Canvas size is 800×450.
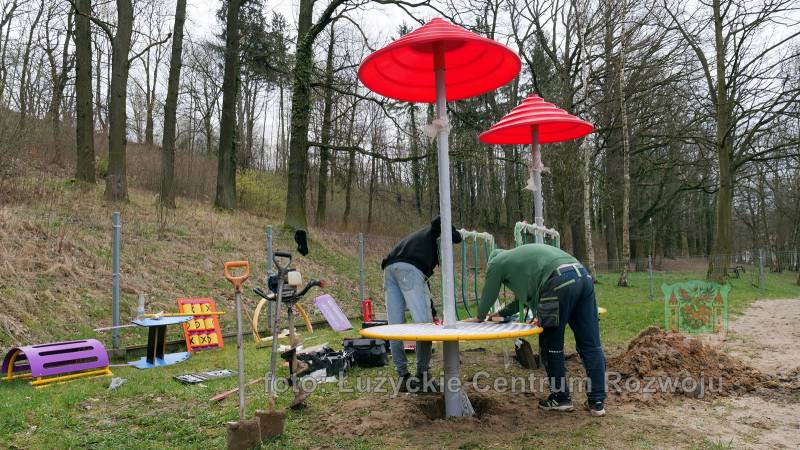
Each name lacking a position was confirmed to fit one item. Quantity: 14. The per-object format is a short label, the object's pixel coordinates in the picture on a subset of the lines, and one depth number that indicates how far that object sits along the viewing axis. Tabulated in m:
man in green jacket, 4.16
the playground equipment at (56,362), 5.56
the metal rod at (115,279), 7.07
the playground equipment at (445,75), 4.16
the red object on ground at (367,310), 9.56
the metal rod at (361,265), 11.22
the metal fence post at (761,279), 18.39
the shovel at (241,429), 3.44
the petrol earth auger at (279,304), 3.73
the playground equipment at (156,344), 6.58
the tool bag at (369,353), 6.32
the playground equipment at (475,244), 5.94
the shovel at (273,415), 3.68
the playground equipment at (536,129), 6.27
